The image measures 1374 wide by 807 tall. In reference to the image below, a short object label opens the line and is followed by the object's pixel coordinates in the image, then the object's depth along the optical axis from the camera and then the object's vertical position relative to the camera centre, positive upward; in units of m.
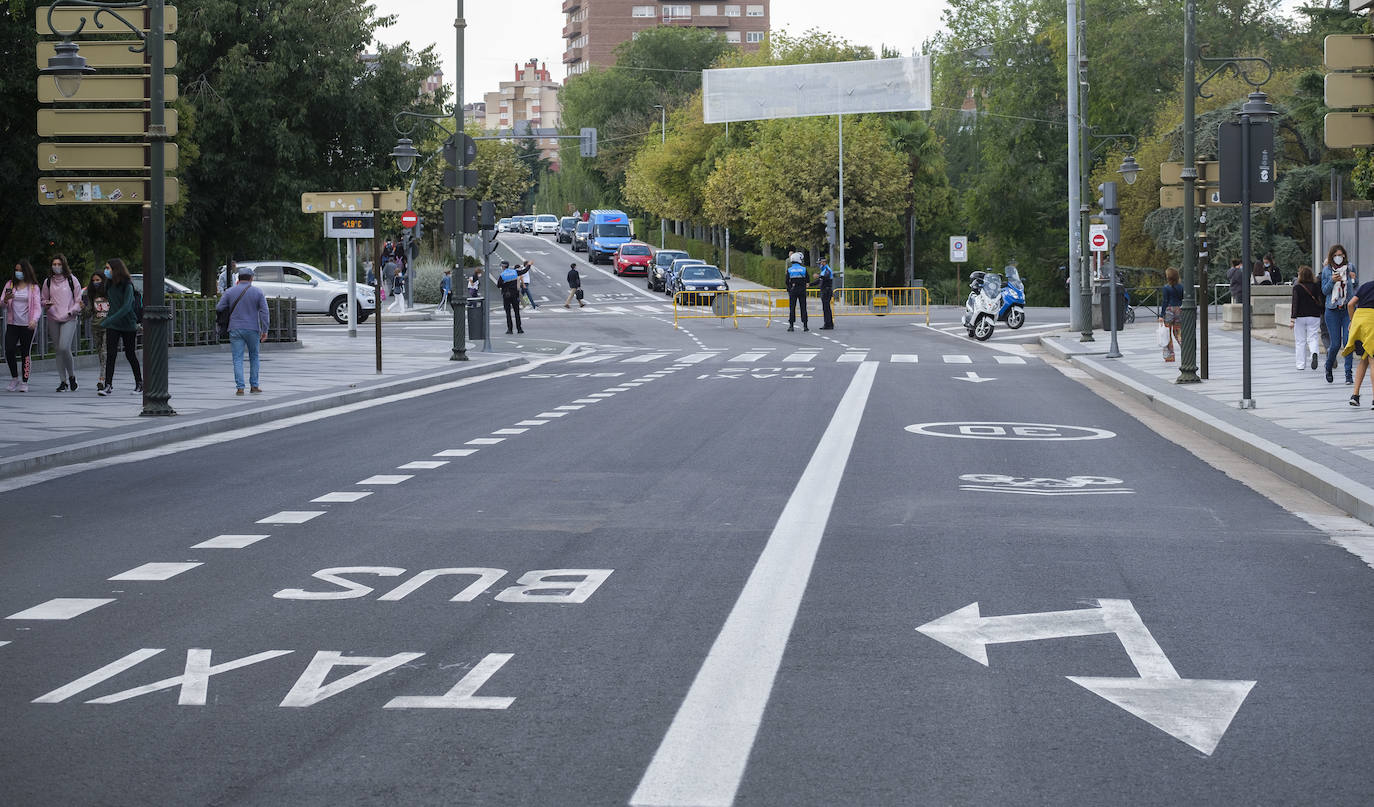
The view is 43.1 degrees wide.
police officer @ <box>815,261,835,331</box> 44.22 +0.50
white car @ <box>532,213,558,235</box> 144.38 +6.85
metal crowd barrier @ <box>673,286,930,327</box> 51.91 +0.09
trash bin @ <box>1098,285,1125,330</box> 37.03 -0.05
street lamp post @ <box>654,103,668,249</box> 113.94 +11.38
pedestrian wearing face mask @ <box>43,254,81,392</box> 22.44 +0.01
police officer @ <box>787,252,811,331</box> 43.53 +0.55
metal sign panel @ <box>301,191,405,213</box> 28.23 +2.01
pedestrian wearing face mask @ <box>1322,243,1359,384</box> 22.64 +0.07
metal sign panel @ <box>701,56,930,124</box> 50.66 +6.37
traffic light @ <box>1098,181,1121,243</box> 31.58 +1.71
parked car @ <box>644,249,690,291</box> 79.00 +1.85
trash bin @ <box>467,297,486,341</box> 35.59 -0.18
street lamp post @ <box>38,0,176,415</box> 18.61 +0.77
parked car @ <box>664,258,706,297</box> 74.38 +1.41
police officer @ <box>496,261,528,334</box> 42.59 +0.56
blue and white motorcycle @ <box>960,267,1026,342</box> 41.09 +0.02
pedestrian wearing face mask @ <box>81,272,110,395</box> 22.83 +0.11
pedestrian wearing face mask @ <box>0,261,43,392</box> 22.72 -0.01
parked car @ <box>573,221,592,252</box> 119.50 +4.98
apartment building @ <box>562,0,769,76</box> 176.25 +29.31
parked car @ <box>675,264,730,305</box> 66.19 +1.03
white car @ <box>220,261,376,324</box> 50.56 +0.70
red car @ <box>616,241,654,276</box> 89.56 +2.60
